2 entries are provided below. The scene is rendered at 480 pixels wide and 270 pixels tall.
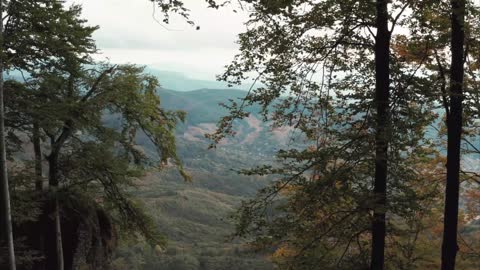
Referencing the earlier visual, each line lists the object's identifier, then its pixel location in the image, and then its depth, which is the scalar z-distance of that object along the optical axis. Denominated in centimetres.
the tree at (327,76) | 807
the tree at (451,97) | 842
